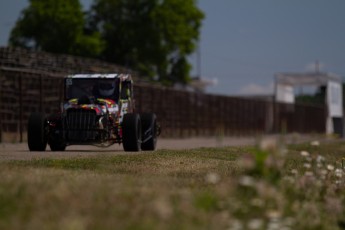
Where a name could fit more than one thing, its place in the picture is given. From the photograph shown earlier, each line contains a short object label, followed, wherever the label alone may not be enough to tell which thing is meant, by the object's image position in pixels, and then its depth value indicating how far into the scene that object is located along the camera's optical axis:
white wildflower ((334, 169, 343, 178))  25.05
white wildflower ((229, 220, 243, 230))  15.17
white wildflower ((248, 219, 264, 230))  14.99
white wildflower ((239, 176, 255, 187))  15.79
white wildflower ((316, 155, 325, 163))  21.89
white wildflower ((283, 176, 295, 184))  20.68
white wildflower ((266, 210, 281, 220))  15.94
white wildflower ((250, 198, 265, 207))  16.27
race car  44.28
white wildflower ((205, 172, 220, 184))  16.39
